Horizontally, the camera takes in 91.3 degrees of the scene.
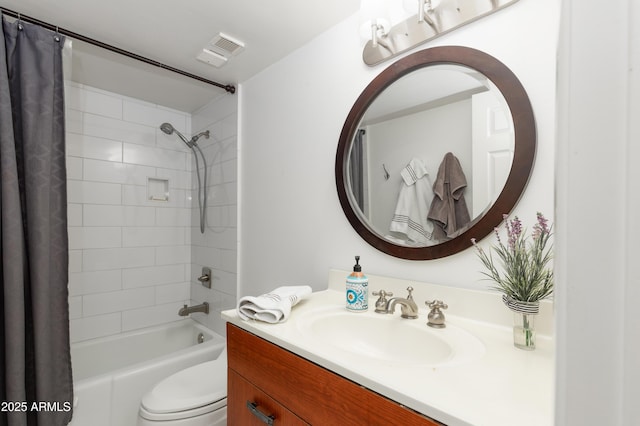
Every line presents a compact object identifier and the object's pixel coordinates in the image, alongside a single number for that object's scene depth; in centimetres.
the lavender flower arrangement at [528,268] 75
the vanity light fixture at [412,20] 99
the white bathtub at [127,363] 150
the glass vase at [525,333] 75
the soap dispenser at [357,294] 105
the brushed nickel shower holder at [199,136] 226
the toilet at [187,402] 121
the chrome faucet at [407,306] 97
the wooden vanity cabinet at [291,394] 60
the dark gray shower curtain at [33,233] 129
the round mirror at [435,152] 93
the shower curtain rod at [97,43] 135
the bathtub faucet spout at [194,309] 222
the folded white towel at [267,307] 92
